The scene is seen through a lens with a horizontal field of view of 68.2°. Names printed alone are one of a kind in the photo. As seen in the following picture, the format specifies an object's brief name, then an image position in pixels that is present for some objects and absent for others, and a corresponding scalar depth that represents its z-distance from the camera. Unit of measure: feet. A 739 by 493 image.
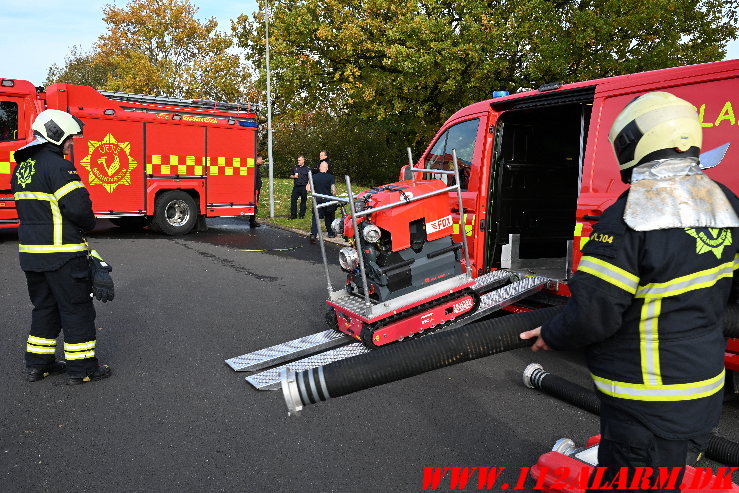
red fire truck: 33.24
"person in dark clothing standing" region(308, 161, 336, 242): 37.29
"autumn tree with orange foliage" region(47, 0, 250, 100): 94.22
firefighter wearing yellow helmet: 5.33
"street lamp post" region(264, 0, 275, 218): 51.81
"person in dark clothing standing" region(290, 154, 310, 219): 43.90
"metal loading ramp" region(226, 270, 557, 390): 13.67
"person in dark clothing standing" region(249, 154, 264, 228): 44.04
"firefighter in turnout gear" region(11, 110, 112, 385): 12.76
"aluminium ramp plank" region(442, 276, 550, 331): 15.35
